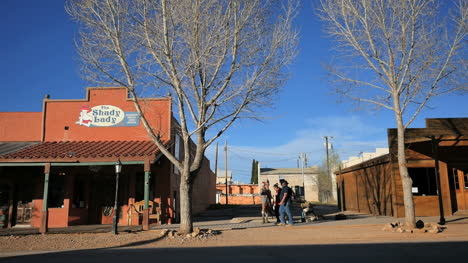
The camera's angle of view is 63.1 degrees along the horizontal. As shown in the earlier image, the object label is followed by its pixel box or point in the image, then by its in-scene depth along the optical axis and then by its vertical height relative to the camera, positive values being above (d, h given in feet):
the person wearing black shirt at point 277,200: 48.88 -0.69
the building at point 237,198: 165.58 -1.25
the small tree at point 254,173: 243.93 +14.29
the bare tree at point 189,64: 39.14 +13.78
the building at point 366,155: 176.92 +17.88
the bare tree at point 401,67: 40.31 +13.58
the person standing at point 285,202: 45.51 -0.89
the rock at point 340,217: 53.10 -3.20
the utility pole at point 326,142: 161.89 +21.72
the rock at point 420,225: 37.88 -3.16
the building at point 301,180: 192.44 +7.38
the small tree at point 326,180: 176.35 +6.66
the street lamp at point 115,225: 41.75 -3.06
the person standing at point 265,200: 50.85 -0.70
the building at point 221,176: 234.21 +12.06
